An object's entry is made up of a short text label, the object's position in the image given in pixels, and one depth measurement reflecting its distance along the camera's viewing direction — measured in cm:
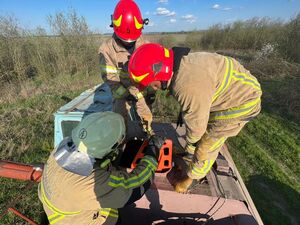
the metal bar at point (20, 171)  174
